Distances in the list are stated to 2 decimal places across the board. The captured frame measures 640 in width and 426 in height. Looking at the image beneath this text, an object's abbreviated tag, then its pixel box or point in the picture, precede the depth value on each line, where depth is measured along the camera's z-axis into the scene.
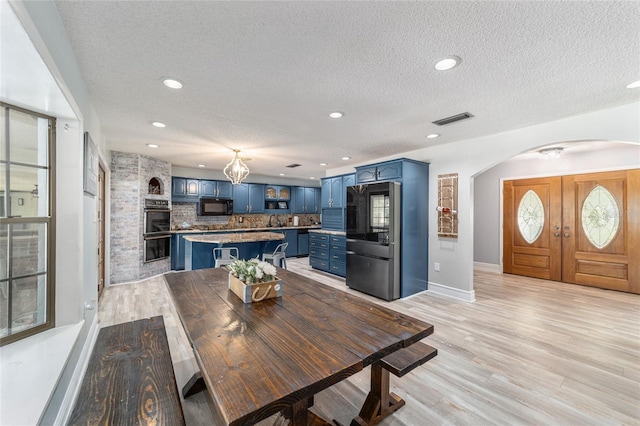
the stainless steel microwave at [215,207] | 6.65
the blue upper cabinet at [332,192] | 5.88
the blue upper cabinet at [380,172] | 4.13
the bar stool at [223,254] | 4.52
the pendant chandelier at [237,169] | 4.34
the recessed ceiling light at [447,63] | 1.82
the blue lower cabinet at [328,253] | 5.31
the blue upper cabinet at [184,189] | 6.25
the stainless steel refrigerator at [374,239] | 3.95
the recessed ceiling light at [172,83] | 2.14
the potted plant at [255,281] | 1.68
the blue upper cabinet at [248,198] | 7.23
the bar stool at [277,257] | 5.01
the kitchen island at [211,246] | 4.61
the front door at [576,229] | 4.33
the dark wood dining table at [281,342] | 0.85
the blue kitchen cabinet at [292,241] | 7.71
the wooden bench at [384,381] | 1.62
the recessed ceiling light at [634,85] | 2.14
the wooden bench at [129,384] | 1.10
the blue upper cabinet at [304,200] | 8.36
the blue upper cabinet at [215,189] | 6.70
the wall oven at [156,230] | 5.06
